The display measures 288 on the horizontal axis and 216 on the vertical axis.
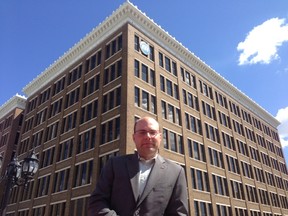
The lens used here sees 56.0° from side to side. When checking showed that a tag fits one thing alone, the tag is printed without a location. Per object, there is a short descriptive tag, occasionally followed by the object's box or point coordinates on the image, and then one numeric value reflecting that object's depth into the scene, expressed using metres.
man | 2.38
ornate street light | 9.19
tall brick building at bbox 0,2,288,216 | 26.39
